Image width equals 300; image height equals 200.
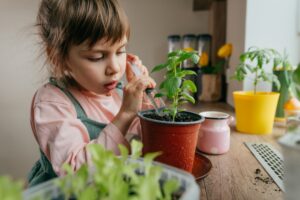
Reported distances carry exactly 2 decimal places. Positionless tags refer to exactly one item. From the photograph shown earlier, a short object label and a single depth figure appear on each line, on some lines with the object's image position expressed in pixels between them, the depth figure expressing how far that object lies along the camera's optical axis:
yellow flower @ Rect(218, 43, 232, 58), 1.27
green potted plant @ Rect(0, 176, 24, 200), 0.20
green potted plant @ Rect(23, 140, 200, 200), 0.22
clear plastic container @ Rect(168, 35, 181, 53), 1.56
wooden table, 0.45
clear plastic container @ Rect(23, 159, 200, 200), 0.24
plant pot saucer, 0.52
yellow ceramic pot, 0.80
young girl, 0.56
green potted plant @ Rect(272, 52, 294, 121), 0.92
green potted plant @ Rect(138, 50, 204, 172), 0.45
